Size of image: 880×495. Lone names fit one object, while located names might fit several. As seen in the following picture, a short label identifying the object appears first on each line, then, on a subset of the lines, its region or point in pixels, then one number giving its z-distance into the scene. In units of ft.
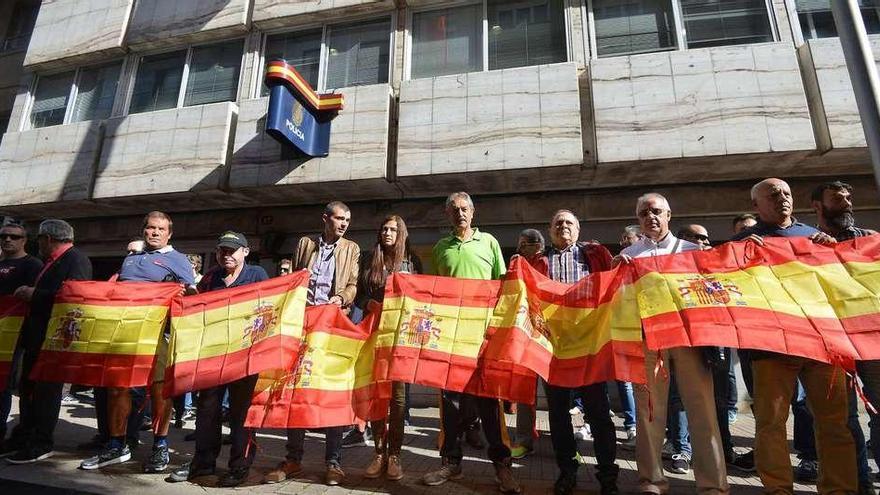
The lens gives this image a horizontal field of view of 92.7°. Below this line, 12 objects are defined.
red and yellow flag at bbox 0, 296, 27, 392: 13.29
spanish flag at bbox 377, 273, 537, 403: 9.95
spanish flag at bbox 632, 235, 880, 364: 8.63
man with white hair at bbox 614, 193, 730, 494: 8.59
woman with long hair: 12.49
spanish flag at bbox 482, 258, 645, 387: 9.37
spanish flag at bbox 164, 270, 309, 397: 10.59
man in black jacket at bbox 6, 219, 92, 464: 12.30
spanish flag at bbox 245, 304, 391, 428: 10.50
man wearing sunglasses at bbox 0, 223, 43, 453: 13.44
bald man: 8.19
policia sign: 23.50
